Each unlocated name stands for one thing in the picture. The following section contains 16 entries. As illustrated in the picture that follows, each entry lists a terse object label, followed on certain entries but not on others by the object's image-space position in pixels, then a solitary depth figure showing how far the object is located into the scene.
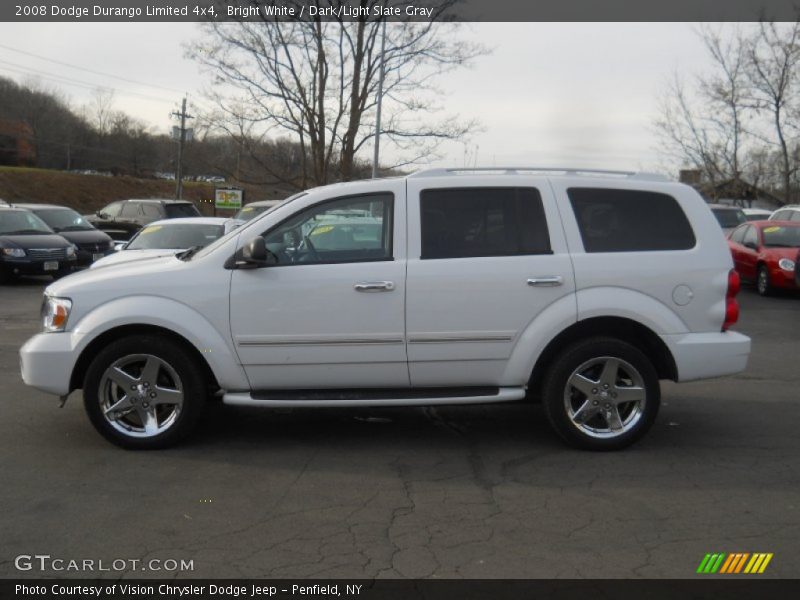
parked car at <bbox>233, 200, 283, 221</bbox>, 17.91
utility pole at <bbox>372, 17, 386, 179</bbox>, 22.41
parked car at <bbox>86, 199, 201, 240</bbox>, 23.94
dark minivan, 16.83
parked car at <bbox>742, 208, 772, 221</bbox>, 25.79
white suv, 5.65
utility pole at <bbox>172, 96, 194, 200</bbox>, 45.53
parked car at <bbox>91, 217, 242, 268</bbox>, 12.62
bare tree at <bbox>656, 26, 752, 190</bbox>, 33.97
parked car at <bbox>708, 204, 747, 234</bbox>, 23.77
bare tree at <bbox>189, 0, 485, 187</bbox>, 22.28
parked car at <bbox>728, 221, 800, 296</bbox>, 15.71
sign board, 34.28
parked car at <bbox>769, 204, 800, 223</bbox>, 19.19
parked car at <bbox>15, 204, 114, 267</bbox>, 19.42
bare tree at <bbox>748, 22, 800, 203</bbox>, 32.53
